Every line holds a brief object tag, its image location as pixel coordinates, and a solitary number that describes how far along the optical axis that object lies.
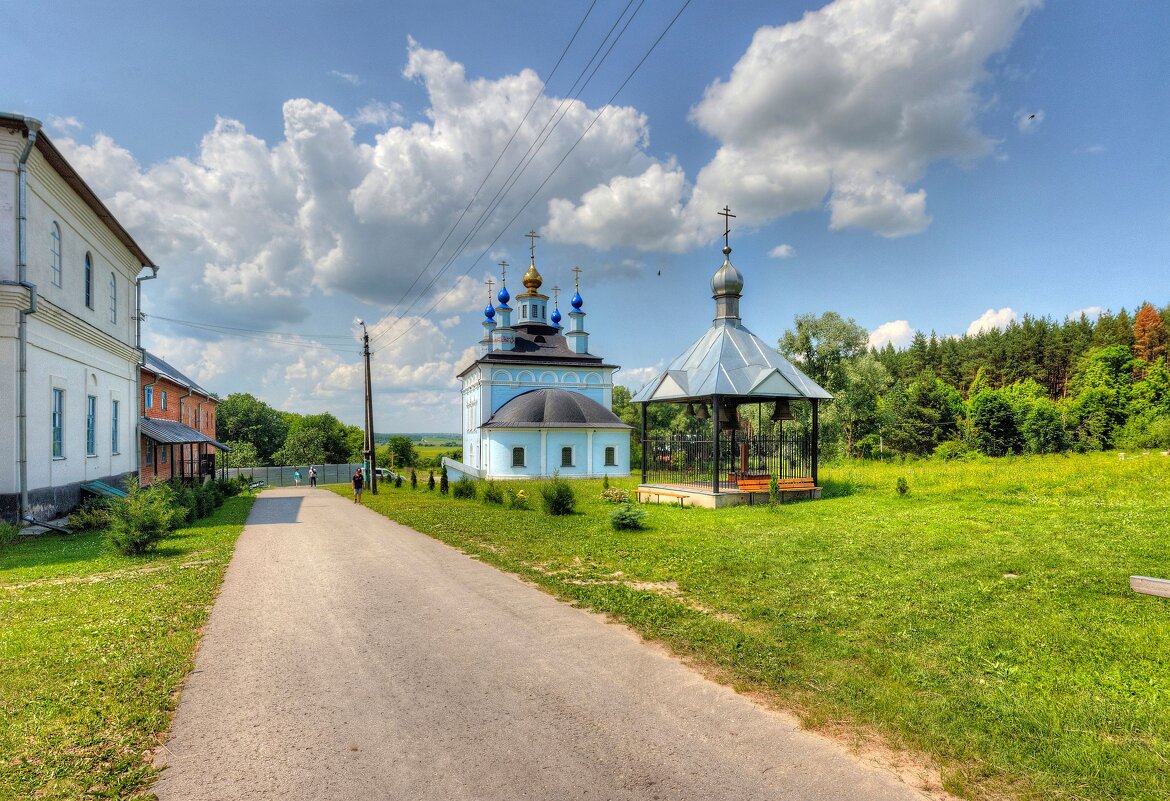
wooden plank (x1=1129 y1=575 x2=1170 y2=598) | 4.86
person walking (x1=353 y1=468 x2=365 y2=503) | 23.45
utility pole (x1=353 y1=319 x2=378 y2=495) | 27.45
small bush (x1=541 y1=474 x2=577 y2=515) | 15.89
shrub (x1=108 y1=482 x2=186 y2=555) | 10.41
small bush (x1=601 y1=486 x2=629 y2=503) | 18.05
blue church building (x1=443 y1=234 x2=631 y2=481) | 35.66
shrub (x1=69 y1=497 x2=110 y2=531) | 13.77
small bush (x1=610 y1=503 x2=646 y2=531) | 12.29
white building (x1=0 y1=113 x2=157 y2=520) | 12.69
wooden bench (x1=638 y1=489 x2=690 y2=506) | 15.98
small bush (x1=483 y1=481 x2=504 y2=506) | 19.97
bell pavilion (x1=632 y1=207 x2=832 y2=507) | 15.73
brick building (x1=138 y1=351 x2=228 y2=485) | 25.44
